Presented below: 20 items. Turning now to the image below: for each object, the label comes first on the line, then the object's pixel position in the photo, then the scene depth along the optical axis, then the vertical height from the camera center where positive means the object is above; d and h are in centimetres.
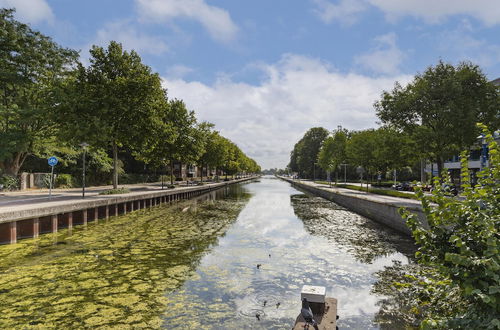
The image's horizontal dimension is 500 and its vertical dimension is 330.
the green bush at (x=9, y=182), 3500 -174
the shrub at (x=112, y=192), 3123 -253
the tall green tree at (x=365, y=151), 5103 +292
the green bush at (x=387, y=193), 3312 -309
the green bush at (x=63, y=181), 4309 -195
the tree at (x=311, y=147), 11906 +823
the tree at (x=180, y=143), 4989 +408
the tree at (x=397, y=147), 2862 +218
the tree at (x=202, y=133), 5259 +625
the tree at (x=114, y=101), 3081 +707
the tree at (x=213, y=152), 7231 +384
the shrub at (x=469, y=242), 417 -118
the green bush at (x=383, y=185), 6128 -340
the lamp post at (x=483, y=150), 2364 +144
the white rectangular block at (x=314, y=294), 653 -274
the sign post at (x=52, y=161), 2402 +51
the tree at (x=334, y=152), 7075 +396
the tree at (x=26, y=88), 3459 +993
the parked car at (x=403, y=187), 5083 -318
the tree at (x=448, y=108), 2522 +531
